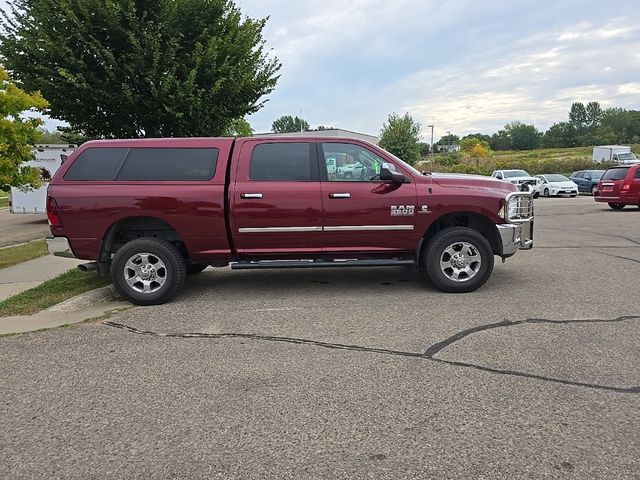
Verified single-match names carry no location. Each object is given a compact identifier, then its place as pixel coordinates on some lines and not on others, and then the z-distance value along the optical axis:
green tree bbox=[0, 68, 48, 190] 7.83
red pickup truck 6.11
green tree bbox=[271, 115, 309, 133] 133.50
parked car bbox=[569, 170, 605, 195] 30.66
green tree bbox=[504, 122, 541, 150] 124.94
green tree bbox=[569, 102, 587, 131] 136.65
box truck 45.94
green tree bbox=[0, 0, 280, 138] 12.23
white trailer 18.58
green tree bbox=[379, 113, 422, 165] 52.28
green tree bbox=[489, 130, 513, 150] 130.62
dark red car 17.23
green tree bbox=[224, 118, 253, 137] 46.80
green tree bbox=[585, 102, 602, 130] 134.00
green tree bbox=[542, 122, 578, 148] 117.50
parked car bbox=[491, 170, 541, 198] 28.67
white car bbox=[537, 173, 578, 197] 28.95
